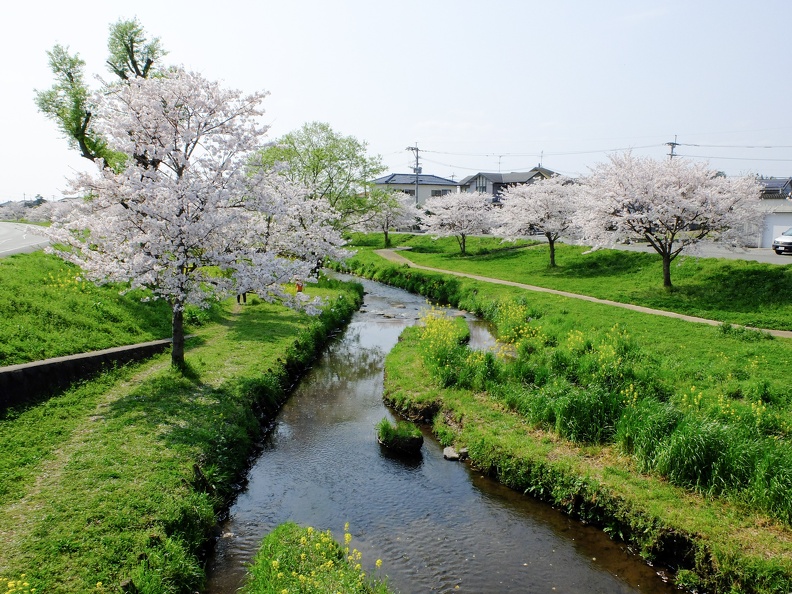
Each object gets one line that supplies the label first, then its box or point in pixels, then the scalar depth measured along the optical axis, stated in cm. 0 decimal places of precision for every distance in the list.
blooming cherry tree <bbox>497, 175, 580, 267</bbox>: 4319
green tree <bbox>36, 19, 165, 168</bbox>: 3481
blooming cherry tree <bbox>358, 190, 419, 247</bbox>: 4709
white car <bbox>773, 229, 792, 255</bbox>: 3662
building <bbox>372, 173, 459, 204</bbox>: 10494
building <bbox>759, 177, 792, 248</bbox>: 4384
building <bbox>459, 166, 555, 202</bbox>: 8944
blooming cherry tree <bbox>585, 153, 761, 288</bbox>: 2848
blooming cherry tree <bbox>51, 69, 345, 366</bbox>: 1480
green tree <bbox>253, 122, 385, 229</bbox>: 4131
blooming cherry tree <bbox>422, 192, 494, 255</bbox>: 5775
